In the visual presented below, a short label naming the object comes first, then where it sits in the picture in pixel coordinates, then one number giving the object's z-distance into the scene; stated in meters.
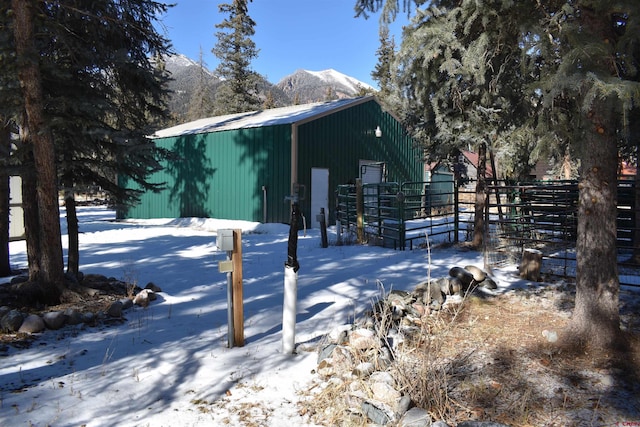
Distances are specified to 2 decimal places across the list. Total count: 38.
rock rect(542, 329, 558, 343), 4.21
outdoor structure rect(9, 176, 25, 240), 12.69
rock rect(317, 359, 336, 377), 3.76
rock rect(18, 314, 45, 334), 4.66
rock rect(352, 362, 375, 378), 3.61
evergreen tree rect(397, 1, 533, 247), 5.13
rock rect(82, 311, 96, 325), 5.03
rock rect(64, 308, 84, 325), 4.96
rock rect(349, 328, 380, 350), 4.00
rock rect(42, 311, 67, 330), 4.80
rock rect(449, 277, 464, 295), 5.81
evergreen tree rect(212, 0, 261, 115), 34.44
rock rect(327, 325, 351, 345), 4.39
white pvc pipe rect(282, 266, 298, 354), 4.17
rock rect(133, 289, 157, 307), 5.73
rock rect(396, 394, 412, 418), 3.06
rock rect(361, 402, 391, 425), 2.99
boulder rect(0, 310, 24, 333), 4.65
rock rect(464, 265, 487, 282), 6.17
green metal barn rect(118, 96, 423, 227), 15.02
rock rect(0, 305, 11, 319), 4.85
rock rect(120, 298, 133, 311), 5.54
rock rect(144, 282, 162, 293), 6.44
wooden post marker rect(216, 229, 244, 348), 4.31
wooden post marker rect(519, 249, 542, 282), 6.43
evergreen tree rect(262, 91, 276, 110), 49.53
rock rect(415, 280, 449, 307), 5.40
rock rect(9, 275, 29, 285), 6.23
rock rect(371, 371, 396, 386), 3.42
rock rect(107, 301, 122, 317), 5.23
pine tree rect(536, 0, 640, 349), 3.79
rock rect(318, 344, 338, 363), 3.98
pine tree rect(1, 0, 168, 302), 5.89
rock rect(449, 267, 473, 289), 6.00
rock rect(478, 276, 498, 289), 6.06
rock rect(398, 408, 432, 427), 2.90
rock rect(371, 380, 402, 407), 3.22
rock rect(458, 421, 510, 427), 2.75
